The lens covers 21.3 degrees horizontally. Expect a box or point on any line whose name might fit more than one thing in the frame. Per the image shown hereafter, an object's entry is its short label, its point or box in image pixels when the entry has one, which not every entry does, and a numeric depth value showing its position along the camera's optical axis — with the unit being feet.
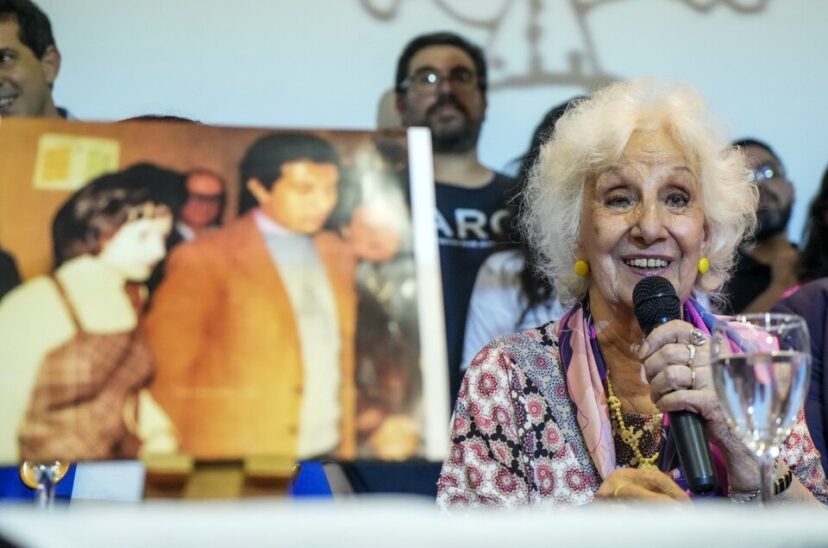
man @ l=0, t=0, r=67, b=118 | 8.54
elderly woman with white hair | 6.67
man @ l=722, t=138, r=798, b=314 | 9.22
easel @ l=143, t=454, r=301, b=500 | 4.90
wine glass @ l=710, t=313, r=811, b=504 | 5.09
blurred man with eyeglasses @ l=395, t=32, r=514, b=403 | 8.72
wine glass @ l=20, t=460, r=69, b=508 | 5.31
